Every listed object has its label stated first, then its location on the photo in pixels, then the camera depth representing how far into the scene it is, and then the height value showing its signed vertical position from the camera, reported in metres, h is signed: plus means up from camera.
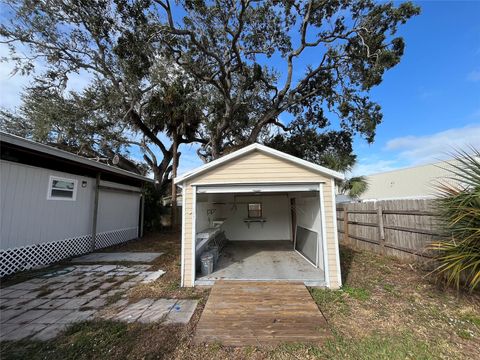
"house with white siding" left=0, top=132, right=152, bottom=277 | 5.65 +0.26
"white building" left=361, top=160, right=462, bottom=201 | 17.48 +2.27
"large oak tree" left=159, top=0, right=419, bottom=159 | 10.15 +7.64
